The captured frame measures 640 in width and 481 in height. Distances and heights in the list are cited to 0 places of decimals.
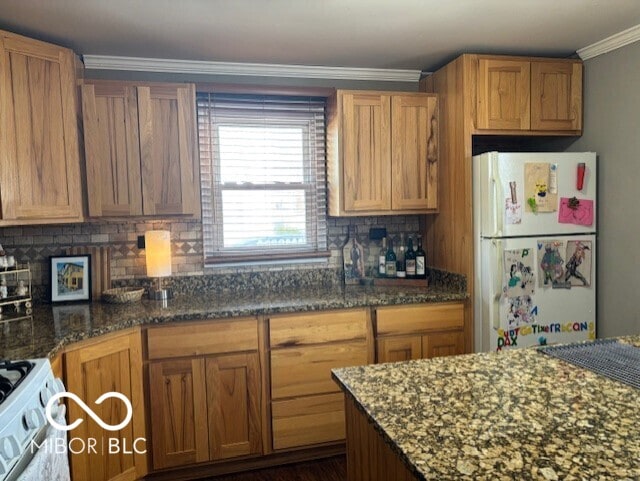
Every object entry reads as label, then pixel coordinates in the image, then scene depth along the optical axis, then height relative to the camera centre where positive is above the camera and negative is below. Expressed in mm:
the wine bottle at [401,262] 3105 -356
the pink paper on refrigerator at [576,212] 2676 -46
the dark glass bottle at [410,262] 3074 -352
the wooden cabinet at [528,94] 2734 +641
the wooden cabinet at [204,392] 2398 -915
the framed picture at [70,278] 2676 -351
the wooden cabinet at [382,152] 2879 +341
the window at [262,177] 2939 +214
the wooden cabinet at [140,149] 2547 +352
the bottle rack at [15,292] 2406 -392
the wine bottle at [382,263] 3141 -359
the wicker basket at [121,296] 2635 -449
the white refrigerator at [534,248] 2592 -240
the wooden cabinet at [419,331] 2695 -707
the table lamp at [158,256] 2730 -241
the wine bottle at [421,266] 3045 -372
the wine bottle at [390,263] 3131 -359
